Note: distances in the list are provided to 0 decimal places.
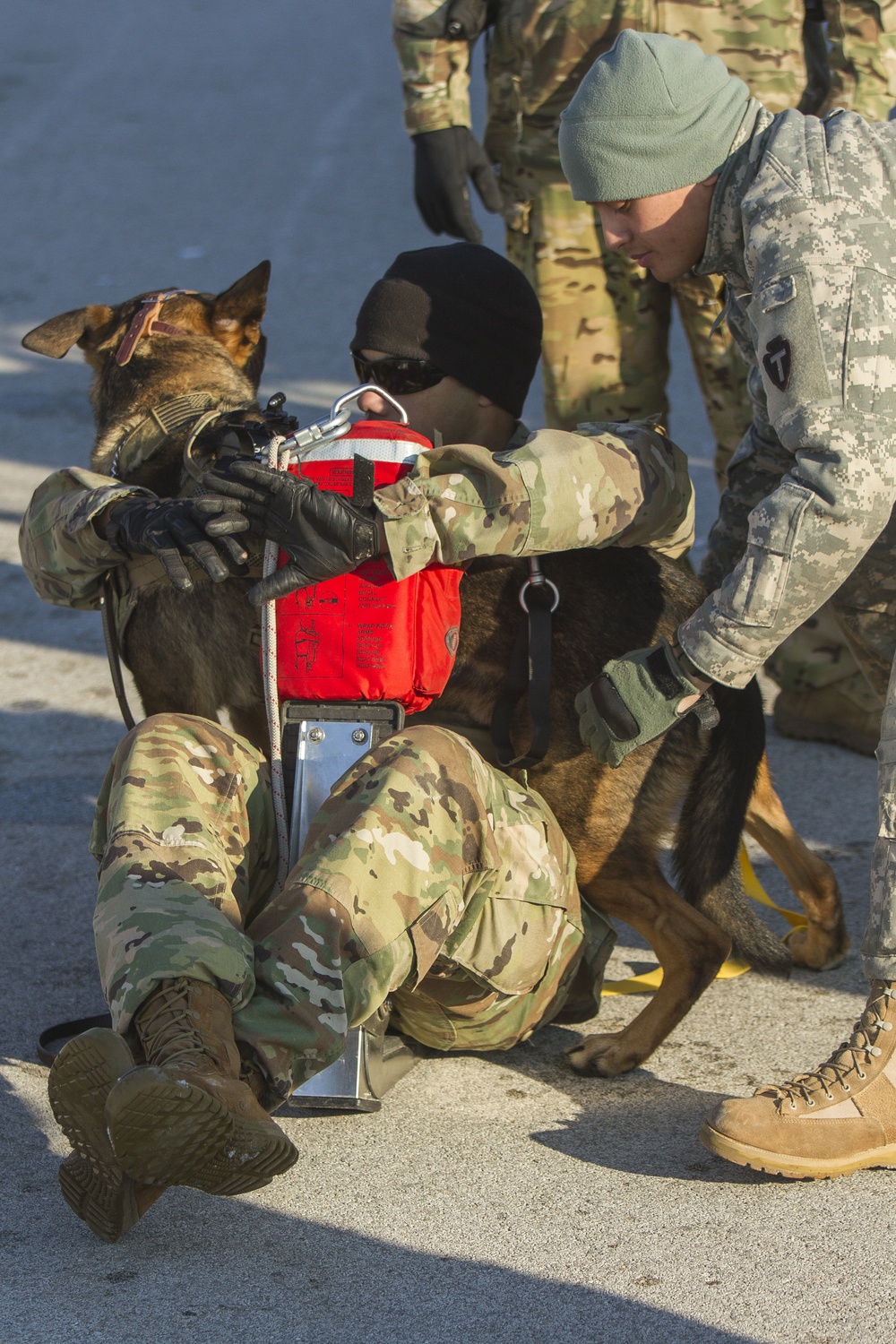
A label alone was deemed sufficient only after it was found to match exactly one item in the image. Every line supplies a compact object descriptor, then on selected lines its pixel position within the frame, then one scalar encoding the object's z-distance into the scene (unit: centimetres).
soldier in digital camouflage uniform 467
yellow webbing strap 637
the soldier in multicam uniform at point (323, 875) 416
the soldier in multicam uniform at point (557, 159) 759
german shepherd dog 586
